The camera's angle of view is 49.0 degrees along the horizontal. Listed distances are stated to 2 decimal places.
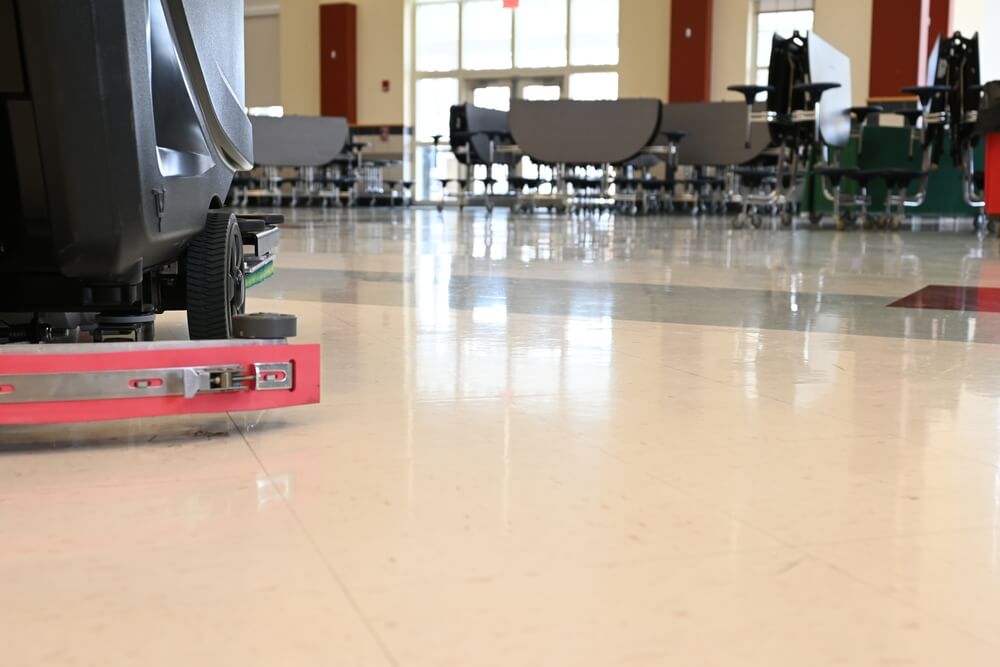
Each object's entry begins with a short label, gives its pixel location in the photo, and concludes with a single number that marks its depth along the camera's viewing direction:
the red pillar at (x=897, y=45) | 13.92
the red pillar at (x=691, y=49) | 15.66
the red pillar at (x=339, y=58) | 18.38
